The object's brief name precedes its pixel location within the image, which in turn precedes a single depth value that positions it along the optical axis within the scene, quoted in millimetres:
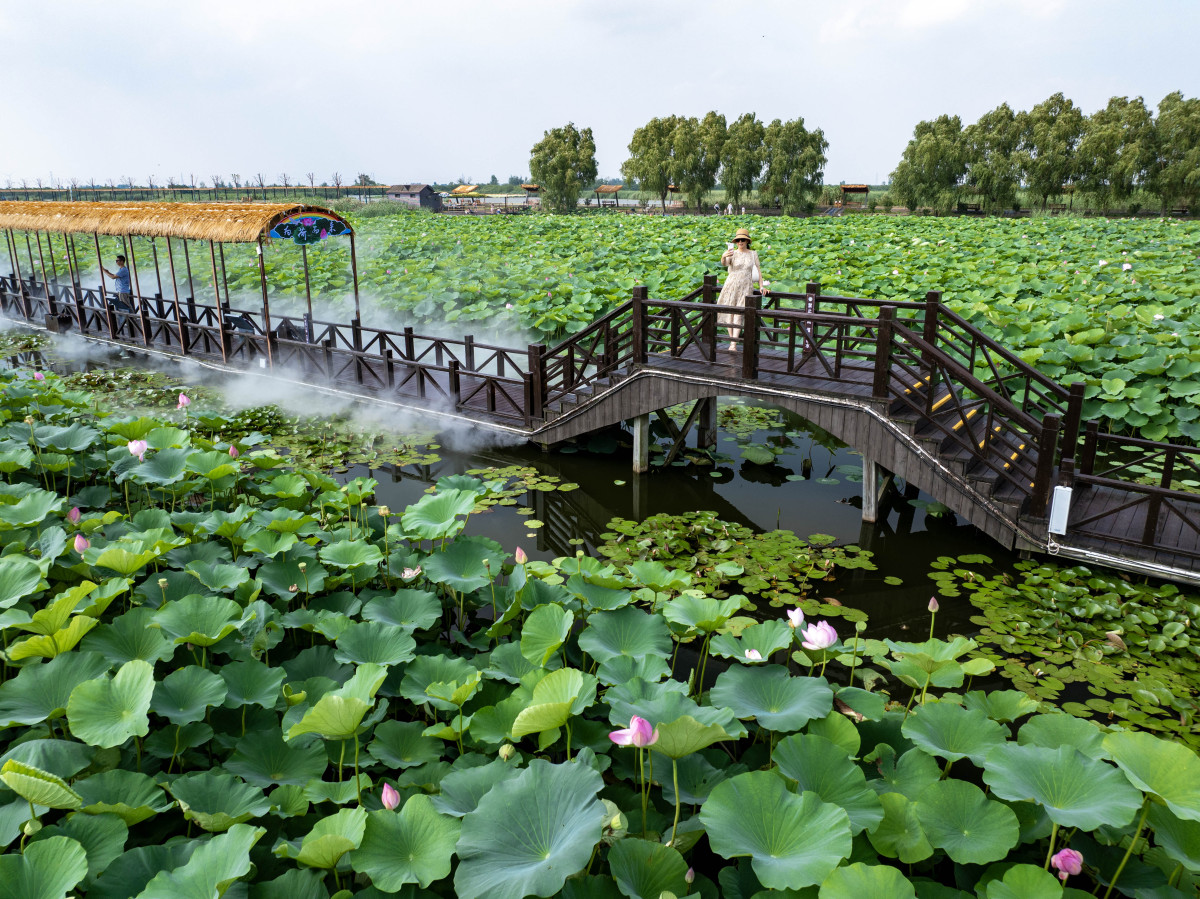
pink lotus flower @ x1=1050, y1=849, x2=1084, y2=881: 1872
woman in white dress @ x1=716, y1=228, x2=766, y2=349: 8594
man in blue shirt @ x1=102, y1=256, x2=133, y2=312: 14727
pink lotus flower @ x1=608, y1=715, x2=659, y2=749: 1960
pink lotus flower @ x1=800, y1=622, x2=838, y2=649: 2719
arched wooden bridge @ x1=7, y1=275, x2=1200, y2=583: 5891
